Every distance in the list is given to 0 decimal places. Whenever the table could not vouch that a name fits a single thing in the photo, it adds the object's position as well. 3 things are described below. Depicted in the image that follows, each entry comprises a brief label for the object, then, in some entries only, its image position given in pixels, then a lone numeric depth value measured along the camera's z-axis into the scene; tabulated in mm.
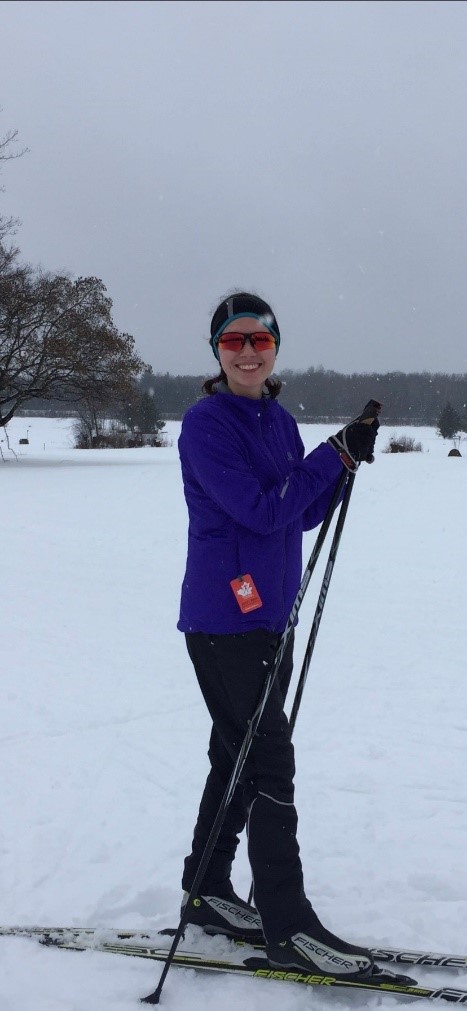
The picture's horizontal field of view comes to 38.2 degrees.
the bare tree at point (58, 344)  24359
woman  2143
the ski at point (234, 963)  2145
